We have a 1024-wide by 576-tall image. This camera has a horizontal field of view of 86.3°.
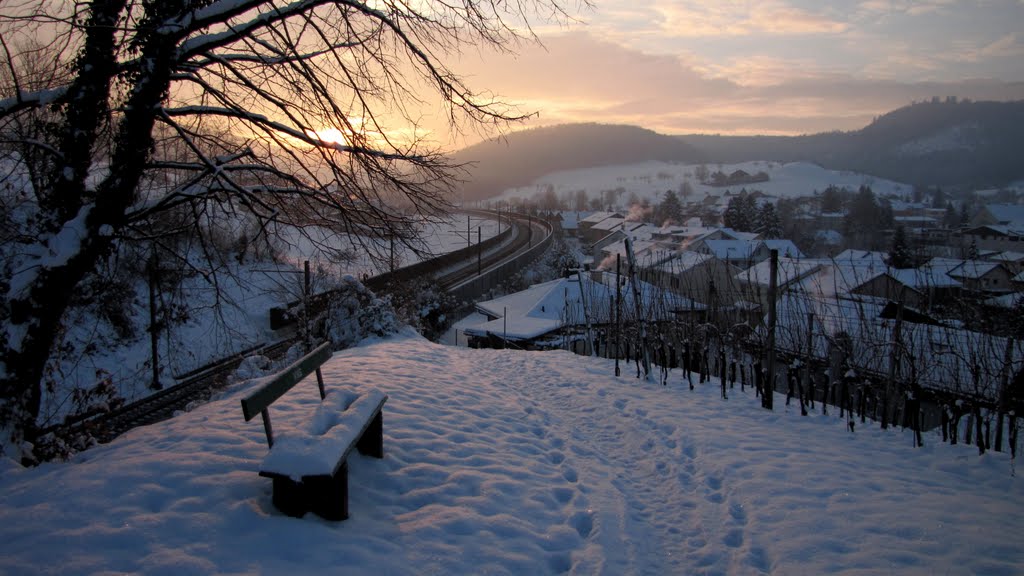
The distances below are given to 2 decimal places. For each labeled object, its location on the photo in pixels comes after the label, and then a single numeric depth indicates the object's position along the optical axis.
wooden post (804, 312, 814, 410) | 7.44
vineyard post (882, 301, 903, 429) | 6.76
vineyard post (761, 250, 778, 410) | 7.21
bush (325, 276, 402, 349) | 14.30
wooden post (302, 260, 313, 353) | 14.00
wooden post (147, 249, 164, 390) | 14.29
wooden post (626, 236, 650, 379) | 9.23
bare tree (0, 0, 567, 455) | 4.19
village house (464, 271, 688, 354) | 21.64
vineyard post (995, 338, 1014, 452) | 5.98
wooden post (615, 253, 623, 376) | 10.12
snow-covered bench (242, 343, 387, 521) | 3.23
